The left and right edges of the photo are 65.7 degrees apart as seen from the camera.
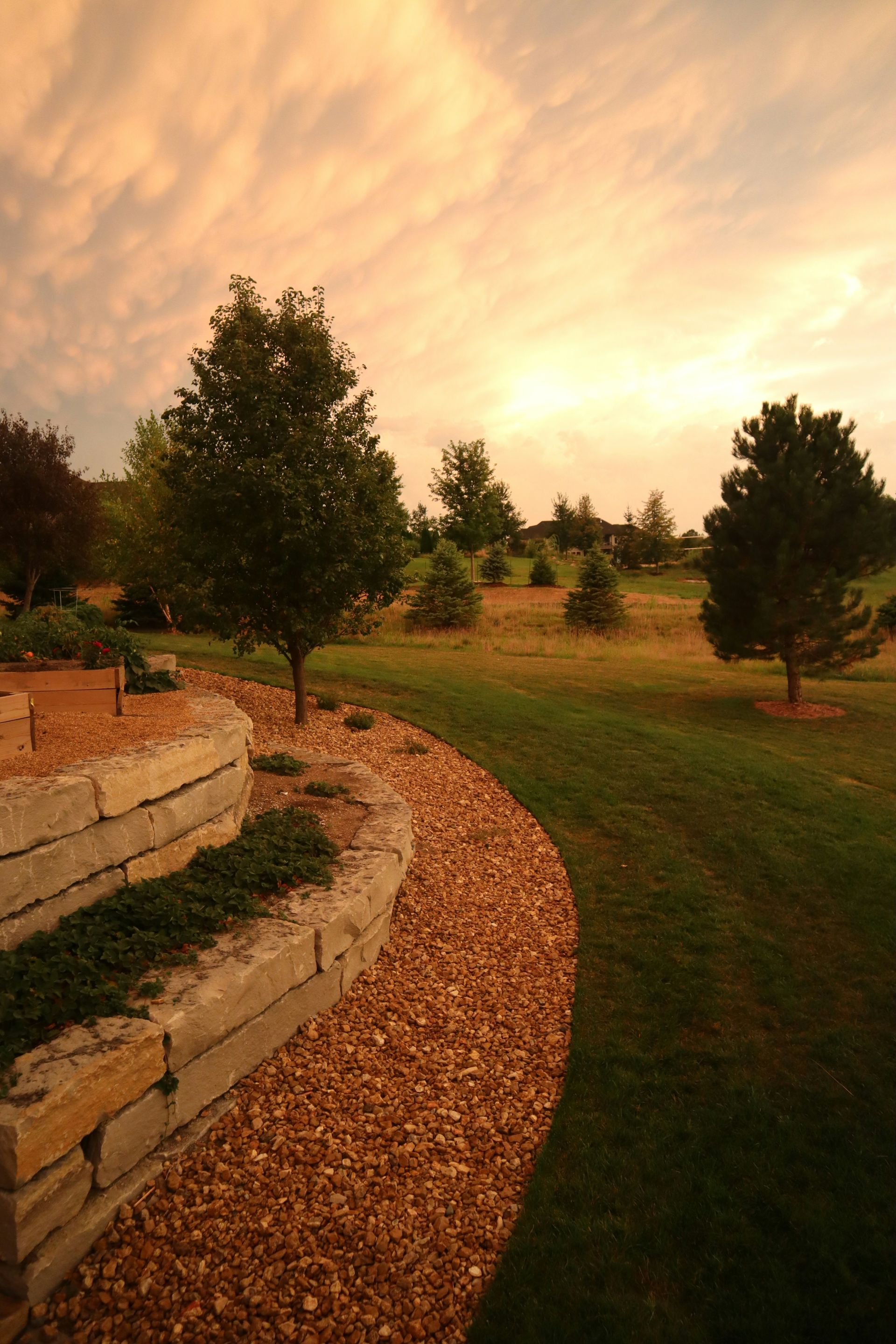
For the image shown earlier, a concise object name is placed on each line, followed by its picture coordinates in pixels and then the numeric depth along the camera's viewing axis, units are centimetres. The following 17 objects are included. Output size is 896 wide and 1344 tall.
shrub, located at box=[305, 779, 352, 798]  738
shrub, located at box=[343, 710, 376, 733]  1134
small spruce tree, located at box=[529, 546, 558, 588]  4672
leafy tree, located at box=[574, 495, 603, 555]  6512
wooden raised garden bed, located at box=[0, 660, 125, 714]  641
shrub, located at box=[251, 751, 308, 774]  797
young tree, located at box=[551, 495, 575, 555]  6831
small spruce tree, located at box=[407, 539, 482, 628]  3080
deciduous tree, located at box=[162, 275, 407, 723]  947
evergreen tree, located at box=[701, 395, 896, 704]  1334
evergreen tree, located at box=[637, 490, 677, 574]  6122
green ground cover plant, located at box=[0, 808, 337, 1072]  352
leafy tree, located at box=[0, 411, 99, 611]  2122
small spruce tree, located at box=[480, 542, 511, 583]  4894
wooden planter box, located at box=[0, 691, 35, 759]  485
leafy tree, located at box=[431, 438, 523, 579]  3766
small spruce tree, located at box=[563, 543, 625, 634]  3183
